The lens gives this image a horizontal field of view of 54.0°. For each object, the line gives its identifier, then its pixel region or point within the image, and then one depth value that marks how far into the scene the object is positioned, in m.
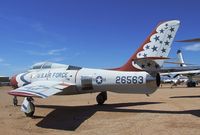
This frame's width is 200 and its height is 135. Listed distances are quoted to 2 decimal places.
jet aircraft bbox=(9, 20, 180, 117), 9.08
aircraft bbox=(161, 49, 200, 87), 28.18
